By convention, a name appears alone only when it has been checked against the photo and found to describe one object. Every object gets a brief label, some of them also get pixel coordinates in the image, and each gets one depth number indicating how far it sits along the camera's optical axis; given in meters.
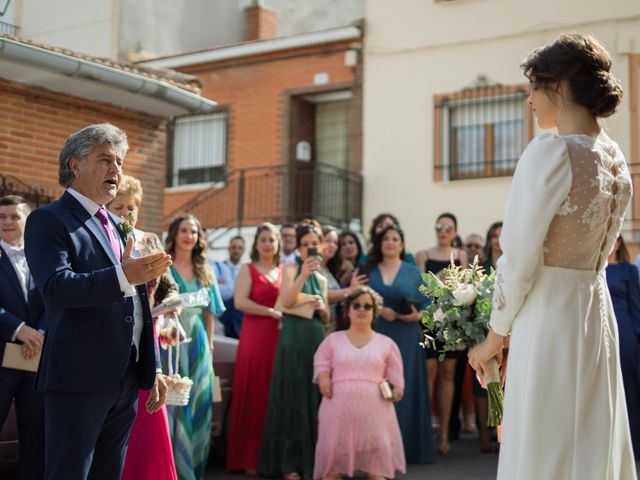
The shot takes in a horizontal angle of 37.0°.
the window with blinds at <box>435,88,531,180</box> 17.72
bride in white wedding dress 3.57
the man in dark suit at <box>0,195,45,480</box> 5.91
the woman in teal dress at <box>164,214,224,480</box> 7.25
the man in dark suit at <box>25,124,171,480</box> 3.90
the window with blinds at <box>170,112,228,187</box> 20.94
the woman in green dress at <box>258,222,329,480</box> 8.22
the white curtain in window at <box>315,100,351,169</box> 20.28
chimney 23.71
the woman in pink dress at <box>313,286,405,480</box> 7.82
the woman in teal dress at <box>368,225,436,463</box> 9.02
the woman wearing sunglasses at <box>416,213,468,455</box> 9.71
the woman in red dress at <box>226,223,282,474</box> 8.44
